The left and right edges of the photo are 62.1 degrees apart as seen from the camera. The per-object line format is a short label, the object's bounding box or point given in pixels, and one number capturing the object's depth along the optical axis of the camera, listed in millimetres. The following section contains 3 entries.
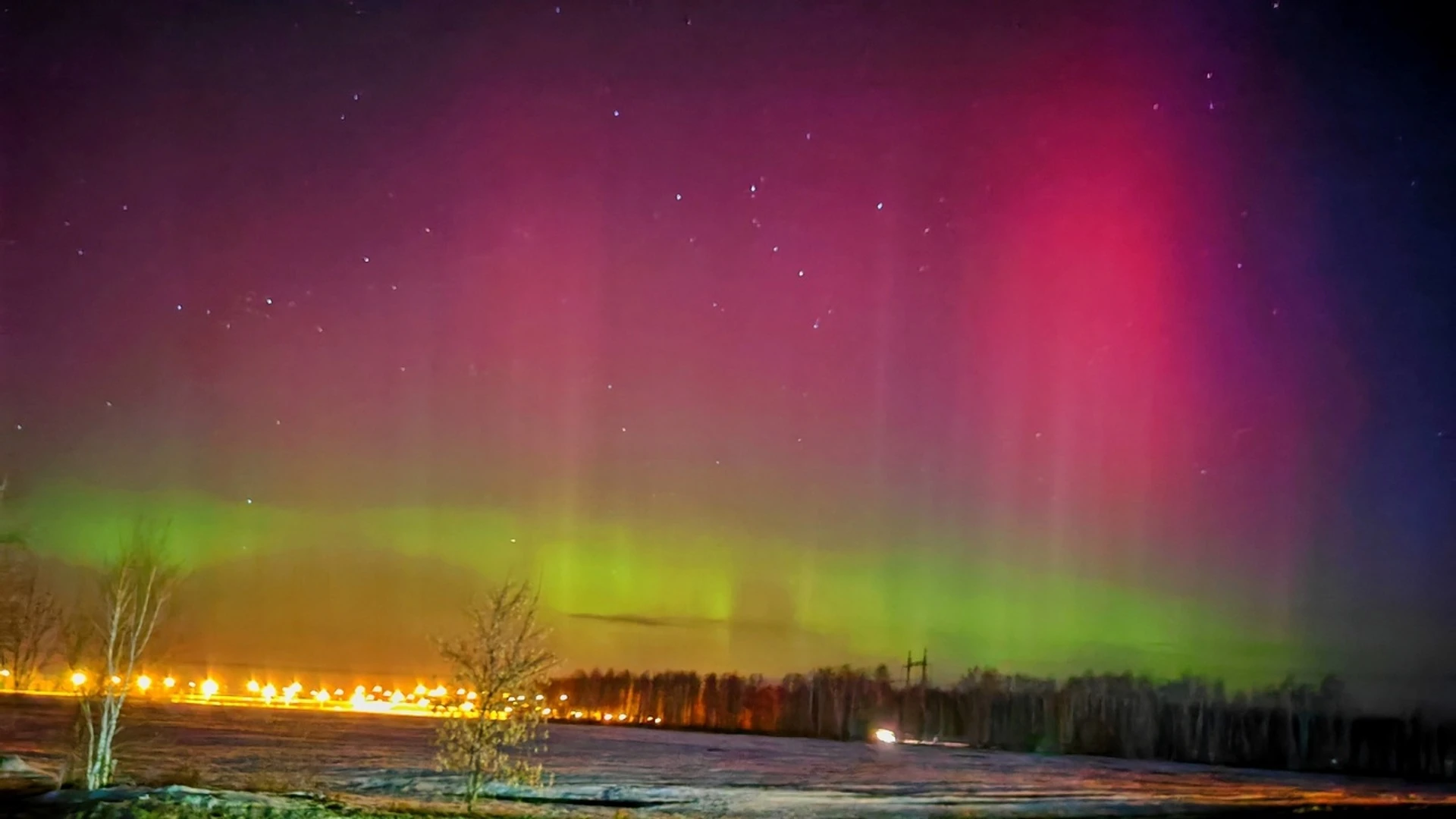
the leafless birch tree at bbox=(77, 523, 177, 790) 24047
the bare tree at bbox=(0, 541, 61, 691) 33500
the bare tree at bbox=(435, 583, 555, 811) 26125
